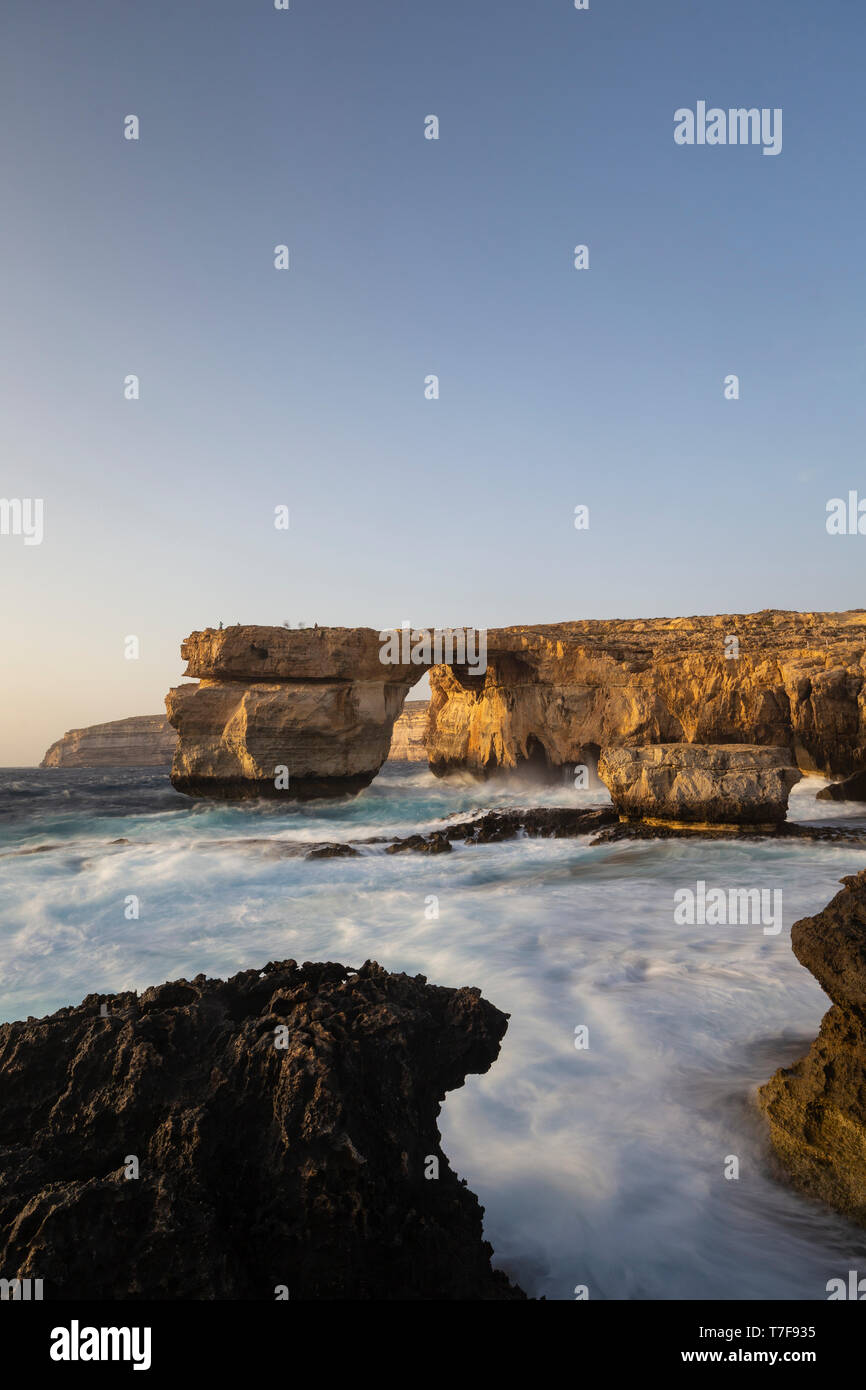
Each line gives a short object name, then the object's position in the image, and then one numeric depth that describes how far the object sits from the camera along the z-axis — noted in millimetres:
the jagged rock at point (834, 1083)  3068
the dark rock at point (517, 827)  15602
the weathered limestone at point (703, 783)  14180
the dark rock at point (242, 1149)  2021
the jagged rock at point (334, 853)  14617
